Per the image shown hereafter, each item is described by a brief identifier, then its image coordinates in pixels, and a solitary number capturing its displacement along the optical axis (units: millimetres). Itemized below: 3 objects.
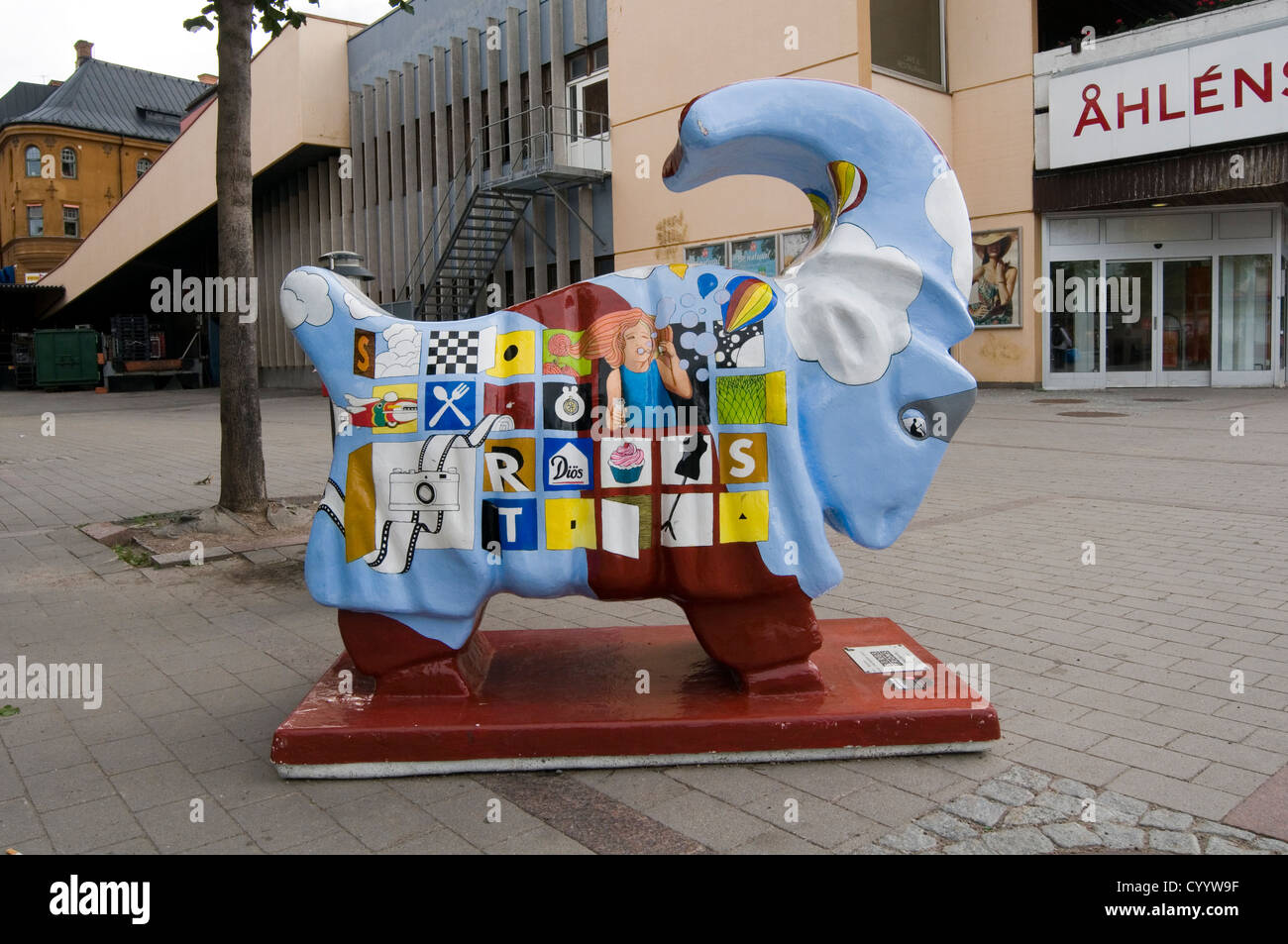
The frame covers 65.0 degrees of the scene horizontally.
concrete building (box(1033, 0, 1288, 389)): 15328
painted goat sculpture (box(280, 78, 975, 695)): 3309
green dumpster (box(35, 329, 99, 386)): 32000
